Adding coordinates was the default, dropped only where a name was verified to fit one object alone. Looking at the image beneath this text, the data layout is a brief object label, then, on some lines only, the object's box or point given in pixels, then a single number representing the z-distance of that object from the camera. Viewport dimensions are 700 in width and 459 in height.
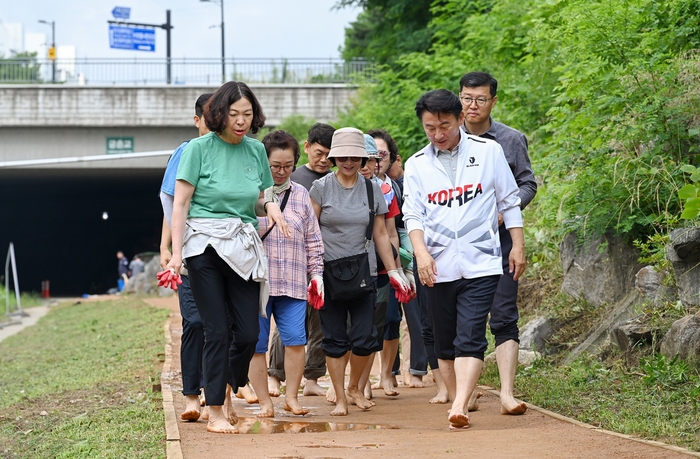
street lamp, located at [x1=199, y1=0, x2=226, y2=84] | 45.16
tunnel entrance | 48.18
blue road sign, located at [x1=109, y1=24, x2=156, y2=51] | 44.00
